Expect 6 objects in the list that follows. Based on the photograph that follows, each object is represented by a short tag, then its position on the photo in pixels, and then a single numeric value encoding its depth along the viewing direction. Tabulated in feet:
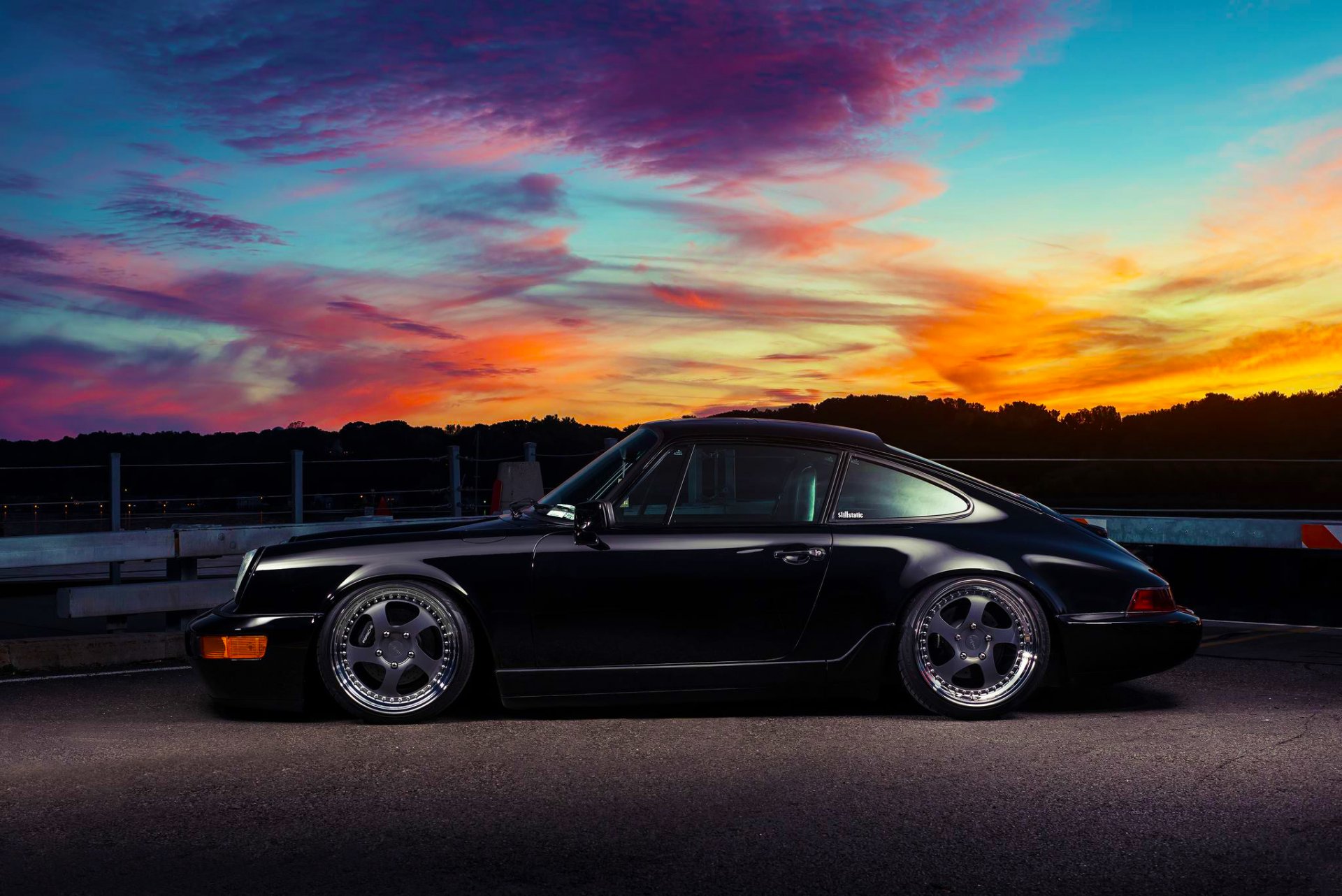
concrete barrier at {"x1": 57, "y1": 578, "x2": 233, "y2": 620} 27.63
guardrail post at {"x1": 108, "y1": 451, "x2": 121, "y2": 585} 55.31
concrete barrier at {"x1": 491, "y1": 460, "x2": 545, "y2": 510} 45.44
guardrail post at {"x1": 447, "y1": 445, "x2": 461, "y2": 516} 58.80
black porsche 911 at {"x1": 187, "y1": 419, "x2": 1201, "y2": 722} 19.38
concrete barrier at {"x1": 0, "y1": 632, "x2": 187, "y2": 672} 26.18
